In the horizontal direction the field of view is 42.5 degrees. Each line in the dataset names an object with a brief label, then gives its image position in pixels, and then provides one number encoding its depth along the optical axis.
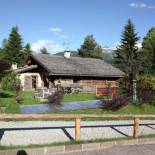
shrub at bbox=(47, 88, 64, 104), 11.46
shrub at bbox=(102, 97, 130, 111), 10.85
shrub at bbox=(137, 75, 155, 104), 12.22
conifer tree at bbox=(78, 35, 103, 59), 44.73
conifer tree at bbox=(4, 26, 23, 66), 37.32
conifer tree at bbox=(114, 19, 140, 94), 35.34
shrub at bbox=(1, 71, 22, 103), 16.45
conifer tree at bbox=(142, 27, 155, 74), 32.68
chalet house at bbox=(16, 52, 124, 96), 21.33
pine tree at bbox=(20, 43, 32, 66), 37.87
